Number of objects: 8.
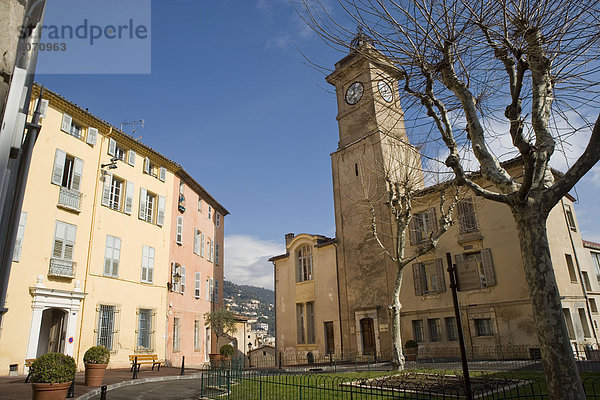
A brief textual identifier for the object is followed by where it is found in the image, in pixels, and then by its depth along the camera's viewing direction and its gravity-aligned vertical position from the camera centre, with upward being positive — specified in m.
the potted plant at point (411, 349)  21.86 -1.00
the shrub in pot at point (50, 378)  9.08 -0.71
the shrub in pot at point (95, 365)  13.11 -0.64
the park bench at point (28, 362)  15.37 -0.54
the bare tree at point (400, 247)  16.91 +3.54
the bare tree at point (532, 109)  5.50 +3.44
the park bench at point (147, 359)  20.62 -0.85
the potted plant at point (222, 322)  26.88 +1.06
